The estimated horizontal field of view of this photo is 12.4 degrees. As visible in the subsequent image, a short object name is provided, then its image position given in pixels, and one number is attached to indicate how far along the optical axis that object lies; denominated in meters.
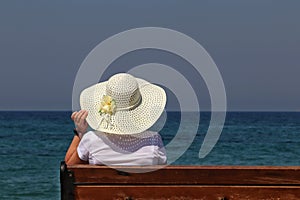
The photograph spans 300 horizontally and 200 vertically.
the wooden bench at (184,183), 6.54
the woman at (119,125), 6.89
